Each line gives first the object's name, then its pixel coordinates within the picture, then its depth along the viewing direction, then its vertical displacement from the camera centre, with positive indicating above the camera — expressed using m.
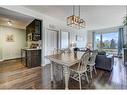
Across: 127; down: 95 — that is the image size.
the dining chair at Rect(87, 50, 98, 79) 2.38 -0.47
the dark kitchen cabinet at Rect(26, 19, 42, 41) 3.47 +0.77
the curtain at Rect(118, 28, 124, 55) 5.51 +0.42
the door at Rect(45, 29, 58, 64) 3.66 +0.23
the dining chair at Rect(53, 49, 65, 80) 2.73 -0.89
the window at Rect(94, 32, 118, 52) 5.87 +0.38
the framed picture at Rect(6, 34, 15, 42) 4.76 +0.51
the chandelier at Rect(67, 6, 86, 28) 2.29 +0.77
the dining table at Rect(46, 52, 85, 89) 1.47 -0.35
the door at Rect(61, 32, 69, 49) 4.47 +0.35
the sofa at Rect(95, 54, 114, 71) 2.80 -0.63
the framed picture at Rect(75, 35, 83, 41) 5.57 +0.61
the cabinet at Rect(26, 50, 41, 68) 3.24 -0.56
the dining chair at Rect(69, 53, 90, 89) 1.75 -0.48
